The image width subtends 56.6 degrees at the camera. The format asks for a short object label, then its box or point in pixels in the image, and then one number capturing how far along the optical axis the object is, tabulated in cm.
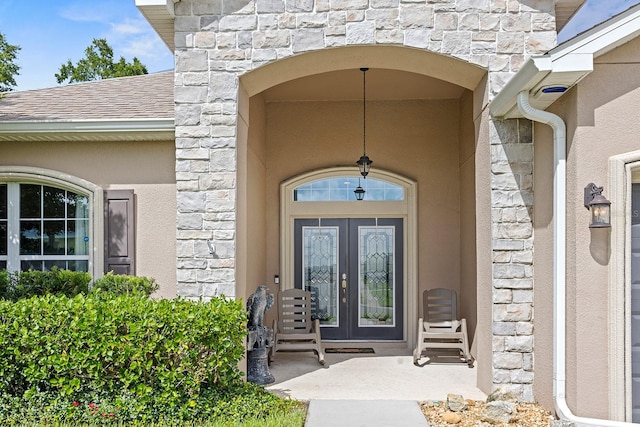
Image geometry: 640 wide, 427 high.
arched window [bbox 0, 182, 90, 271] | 756
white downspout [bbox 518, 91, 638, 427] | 501
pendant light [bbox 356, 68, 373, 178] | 869
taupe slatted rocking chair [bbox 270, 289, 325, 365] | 867
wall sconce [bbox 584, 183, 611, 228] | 461
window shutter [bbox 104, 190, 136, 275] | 729
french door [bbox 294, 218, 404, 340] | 969
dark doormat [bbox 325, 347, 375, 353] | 904
